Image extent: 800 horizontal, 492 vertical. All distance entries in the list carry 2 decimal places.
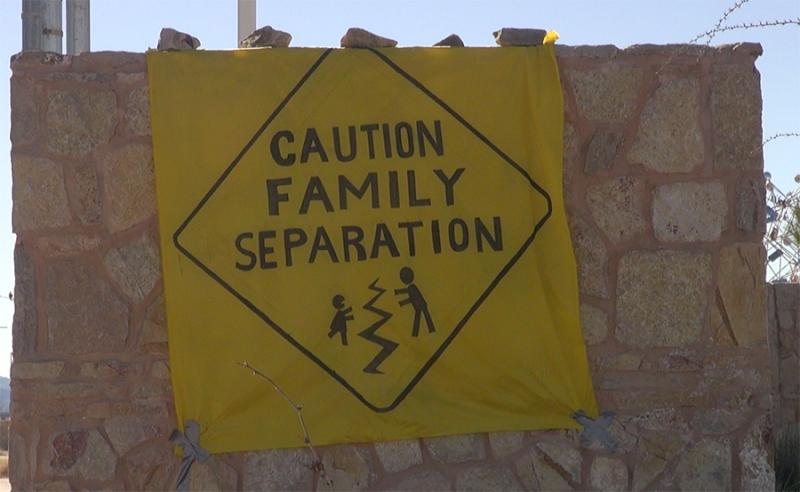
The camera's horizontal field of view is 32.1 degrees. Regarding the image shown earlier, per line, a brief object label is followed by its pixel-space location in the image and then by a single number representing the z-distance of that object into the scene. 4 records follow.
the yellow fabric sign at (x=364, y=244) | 6.42
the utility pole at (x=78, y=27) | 10.13
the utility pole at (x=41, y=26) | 9.50
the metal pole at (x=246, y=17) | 9.02
